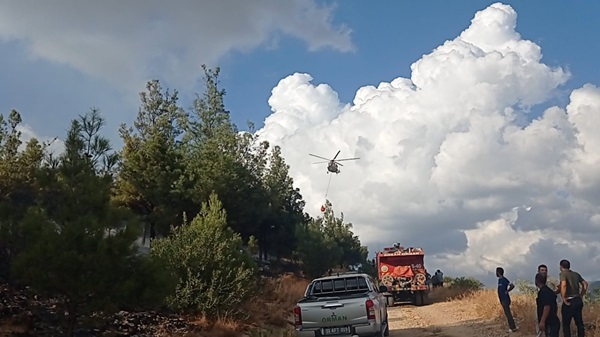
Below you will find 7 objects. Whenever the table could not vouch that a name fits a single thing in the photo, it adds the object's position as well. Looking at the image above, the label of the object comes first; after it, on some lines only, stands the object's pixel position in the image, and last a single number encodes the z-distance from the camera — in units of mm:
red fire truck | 32219
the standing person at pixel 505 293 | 16719
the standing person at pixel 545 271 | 12768
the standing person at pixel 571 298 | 12359
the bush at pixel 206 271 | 17500
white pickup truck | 13891
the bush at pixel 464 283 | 43828
